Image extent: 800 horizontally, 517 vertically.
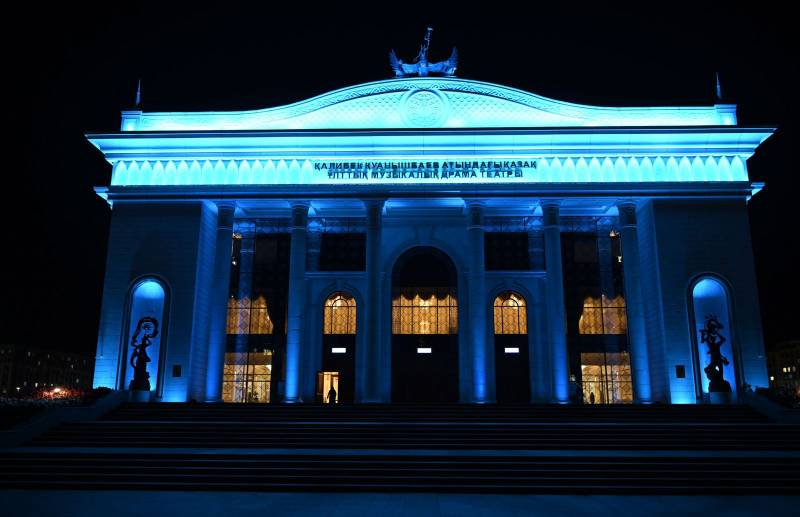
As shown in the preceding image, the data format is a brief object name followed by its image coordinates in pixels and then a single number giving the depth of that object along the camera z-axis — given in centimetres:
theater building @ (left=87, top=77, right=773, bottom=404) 3369
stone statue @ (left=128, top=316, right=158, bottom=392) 3166
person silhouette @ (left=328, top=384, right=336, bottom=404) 3691
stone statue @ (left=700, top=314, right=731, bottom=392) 3041
